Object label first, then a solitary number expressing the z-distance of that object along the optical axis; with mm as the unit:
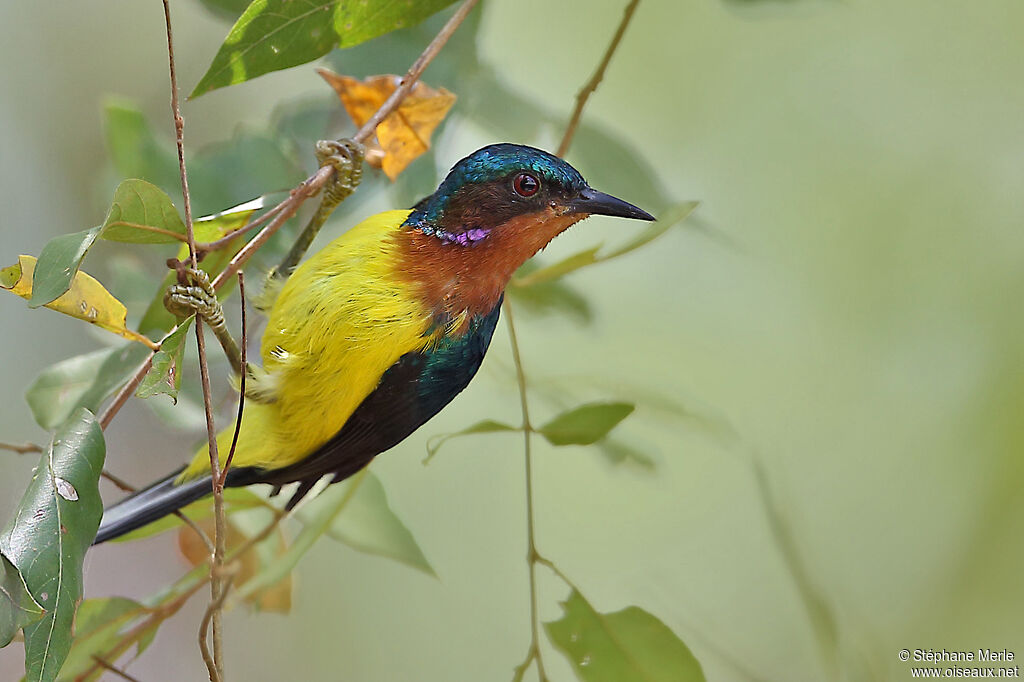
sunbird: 2310
